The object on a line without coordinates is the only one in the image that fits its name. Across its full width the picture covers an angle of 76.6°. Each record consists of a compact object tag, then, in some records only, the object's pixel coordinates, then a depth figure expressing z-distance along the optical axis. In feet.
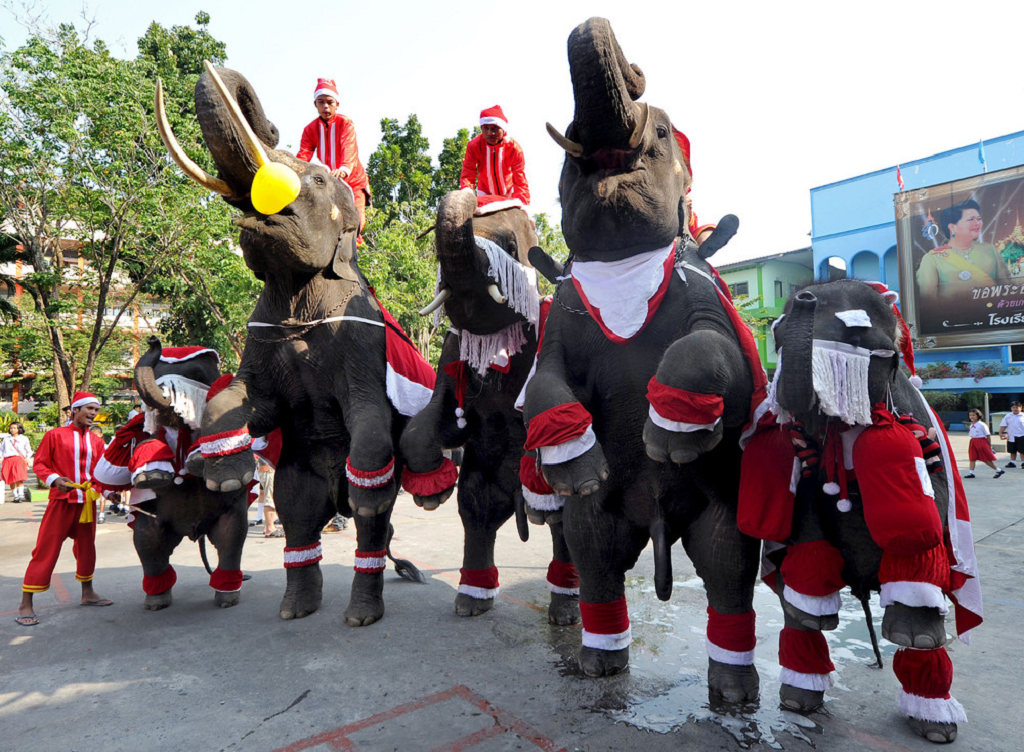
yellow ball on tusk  10.16
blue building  71.67
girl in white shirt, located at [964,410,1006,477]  35.78
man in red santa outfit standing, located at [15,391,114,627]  13.61
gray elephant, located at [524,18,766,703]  7.57
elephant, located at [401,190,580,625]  10.25
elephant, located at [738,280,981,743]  6.93
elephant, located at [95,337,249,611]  13.19
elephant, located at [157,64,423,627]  10.57
